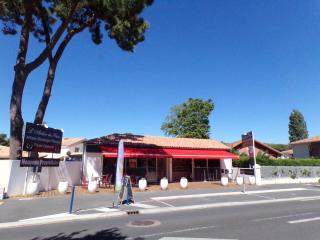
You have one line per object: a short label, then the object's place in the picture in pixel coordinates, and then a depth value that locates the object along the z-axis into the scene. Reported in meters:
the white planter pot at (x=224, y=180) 23.86
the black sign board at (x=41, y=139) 16.58
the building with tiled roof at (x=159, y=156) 22.55
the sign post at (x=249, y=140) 23.28
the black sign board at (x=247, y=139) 23.47
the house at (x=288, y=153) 60.91
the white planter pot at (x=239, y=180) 24.52
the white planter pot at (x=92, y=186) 18.05
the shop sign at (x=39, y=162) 16.16
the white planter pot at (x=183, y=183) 21.53
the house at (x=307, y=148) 44.03
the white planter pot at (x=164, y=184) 20.66
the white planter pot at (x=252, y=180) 25.47
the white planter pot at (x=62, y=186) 17.34
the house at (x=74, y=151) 30.90
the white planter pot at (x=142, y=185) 19.97
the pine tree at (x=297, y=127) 78.81
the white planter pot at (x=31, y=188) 16.48
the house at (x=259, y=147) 46.34
